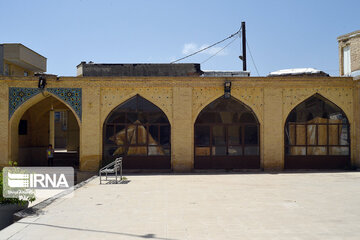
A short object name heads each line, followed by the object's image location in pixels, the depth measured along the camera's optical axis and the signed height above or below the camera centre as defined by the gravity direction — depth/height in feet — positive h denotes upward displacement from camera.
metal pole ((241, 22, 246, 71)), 79.80 +19.62
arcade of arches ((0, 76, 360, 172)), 46.26 +0.61
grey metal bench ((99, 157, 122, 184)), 36.49 -4.39
